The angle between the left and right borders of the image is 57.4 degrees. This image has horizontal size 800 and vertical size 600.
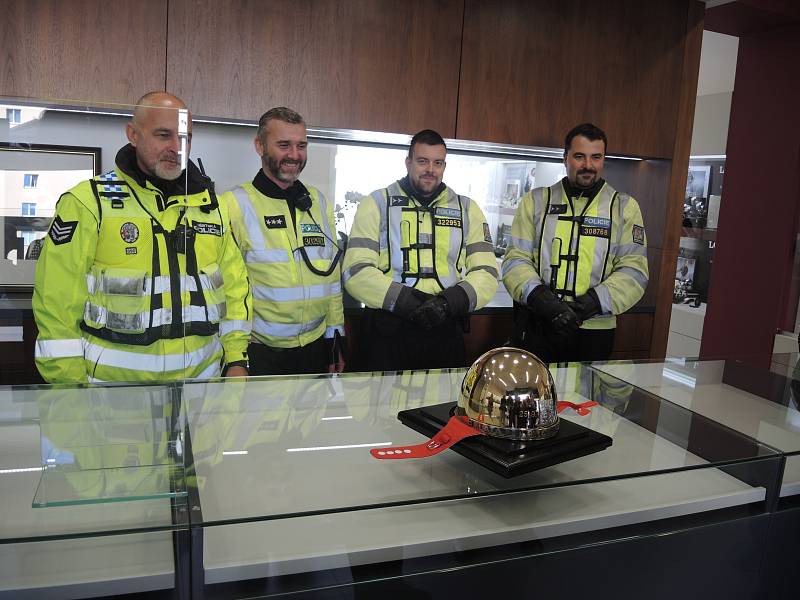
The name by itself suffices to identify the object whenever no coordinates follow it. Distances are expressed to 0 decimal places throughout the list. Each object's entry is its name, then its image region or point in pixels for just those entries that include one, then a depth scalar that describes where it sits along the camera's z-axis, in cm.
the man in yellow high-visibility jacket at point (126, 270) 164
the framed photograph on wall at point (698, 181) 657
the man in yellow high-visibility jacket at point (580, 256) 366
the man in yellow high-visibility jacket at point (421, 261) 331
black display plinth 113
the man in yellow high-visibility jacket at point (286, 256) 295
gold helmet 121
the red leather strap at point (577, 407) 150
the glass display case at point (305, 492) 95
